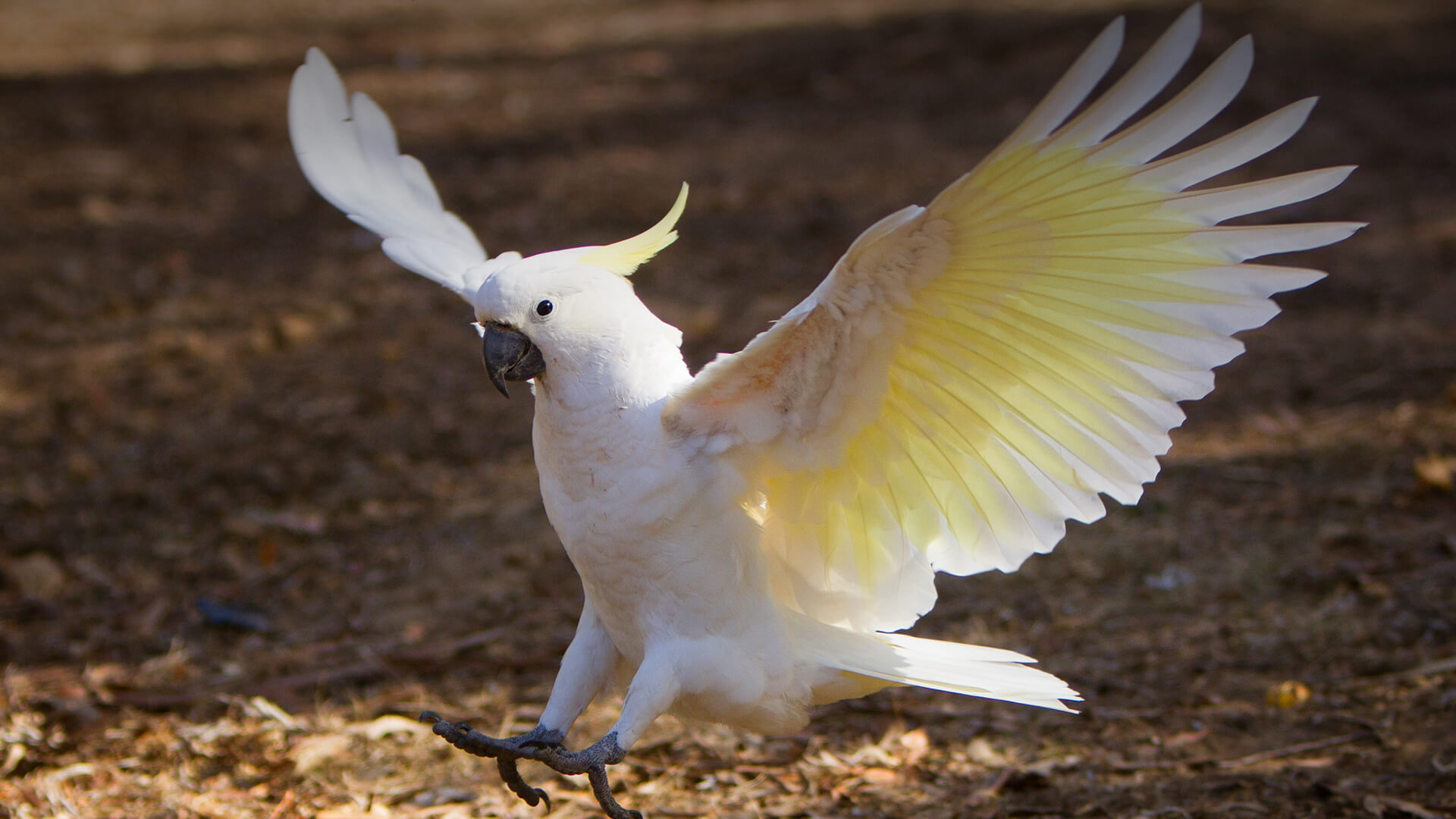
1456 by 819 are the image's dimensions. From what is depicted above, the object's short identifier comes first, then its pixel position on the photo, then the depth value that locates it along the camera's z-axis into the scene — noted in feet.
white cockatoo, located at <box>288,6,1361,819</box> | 12.02
